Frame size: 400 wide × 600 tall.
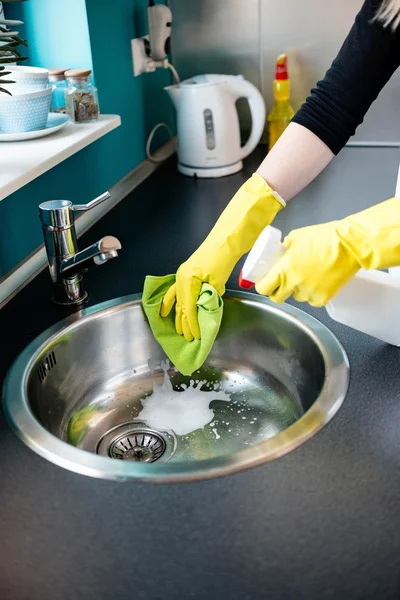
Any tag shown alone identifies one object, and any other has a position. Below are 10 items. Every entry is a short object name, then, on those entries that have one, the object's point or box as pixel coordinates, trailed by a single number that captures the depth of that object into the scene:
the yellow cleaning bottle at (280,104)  1.82
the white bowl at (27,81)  1.13
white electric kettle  1.69
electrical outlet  1.70
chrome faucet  1.02
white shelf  0.98
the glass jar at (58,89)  1.28
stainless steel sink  0.97
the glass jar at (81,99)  1.32
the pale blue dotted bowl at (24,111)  1.11
